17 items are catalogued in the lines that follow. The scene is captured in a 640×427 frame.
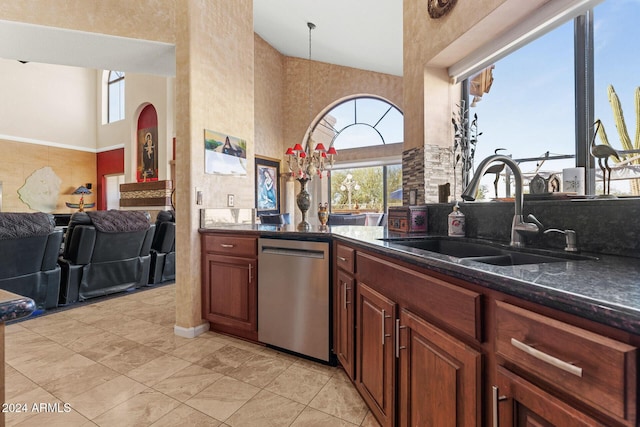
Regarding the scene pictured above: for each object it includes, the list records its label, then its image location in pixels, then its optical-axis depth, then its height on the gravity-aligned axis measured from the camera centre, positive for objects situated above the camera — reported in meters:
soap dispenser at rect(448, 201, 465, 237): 1.78 -0.07
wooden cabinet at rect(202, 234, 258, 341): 2.38 -0.59
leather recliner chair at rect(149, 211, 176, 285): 4.25 -0.52
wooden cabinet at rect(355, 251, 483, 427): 0.87 -0.49
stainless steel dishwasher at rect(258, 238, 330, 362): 2.02 -0.59
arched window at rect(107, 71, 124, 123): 10.23 +3.88
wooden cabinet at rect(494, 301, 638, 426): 0.50 -0.31
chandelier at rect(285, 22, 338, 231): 2.72 +0.80
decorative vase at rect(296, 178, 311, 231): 2.71 +0.10
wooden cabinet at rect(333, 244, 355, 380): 1.73 -0.59
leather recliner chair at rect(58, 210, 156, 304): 3.37 -0.48
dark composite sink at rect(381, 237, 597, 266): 1.14 -0.18
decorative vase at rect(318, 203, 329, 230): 2.76 -0.03
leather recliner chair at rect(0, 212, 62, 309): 2.78 -0.41
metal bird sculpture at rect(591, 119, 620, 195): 1.21 +0.22
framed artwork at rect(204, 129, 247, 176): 2.72 +0.54
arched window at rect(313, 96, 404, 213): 7.44 +1.66
